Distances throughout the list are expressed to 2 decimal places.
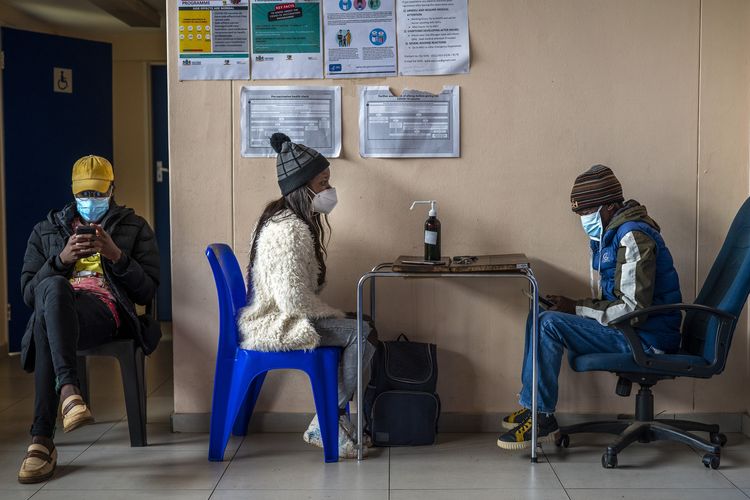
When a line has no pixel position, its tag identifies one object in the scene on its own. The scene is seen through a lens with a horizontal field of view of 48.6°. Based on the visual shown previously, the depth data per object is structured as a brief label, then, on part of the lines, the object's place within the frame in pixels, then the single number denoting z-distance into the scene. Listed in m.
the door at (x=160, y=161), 6.55
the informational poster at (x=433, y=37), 3.31
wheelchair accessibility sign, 5.35
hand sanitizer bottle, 3.11
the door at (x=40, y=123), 5.07
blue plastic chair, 2.94
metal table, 2.86
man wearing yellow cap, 2.85
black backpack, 3.12
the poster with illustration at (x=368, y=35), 3.33
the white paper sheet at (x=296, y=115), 3.34
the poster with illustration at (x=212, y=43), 3.34
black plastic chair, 3.18
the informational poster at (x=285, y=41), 3.34
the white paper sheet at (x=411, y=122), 3.33
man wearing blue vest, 2.89
